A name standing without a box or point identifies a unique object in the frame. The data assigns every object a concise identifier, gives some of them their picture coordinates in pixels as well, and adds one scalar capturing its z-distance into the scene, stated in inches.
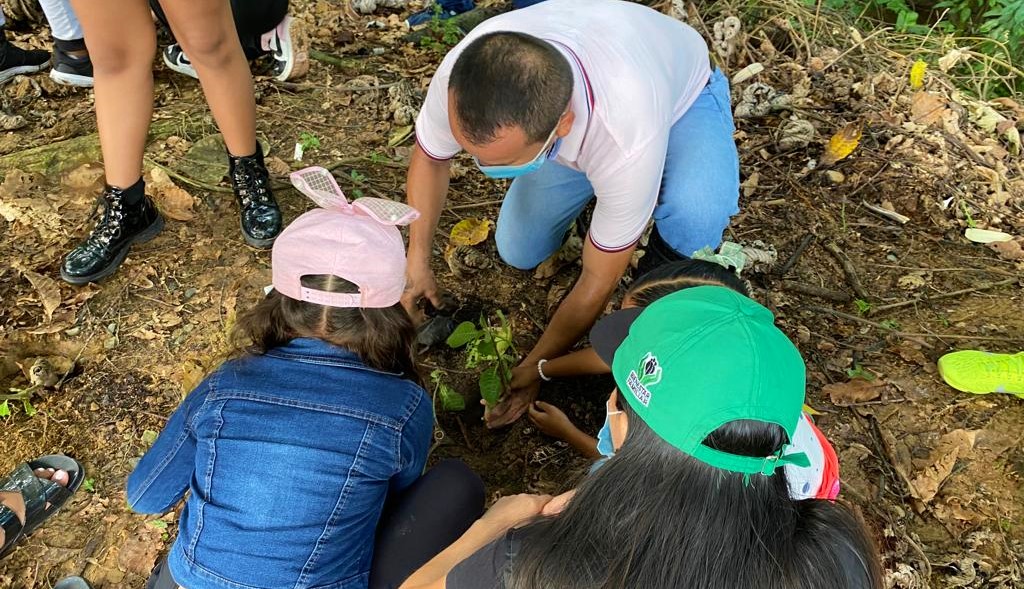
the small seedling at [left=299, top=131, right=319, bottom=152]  122.2
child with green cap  43.3
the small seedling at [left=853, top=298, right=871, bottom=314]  106.5
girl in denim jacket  54.6
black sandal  77.2
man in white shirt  64.4
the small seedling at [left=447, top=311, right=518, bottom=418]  83.6
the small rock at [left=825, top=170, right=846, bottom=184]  125.6
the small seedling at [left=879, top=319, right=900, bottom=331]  104.0
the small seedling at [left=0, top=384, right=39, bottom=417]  85.0
